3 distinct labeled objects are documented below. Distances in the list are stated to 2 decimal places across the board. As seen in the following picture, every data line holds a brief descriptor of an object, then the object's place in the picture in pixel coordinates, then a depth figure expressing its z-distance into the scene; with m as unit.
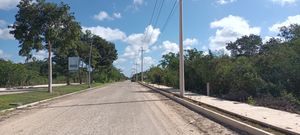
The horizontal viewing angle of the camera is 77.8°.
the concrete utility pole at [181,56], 12.96
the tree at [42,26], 16.13
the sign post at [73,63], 28.36
